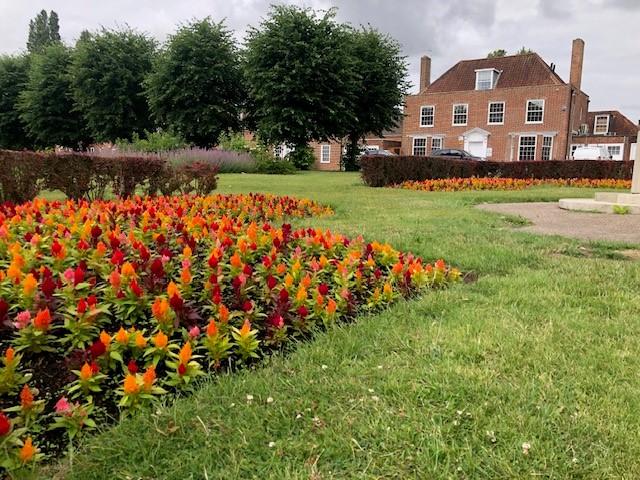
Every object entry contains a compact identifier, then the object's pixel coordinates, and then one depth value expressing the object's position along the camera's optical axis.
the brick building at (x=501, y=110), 35.84
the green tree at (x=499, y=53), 54.91
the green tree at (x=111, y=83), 30.02
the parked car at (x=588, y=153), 31.98
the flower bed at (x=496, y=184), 14.27
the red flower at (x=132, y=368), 2.02
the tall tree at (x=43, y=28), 65.75
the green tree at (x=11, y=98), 38.06
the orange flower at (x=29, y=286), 2.45
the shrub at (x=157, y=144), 21.70
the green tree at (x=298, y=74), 23.64
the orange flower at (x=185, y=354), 2.14
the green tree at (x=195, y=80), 25.77
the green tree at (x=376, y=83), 29.06
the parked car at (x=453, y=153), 29.56
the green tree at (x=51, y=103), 33.44
